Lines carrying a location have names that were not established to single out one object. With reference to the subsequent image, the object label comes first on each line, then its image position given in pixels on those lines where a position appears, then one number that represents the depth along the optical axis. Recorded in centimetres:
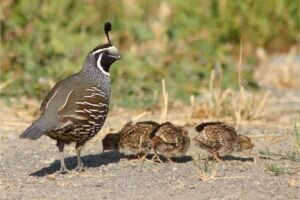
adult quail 1528
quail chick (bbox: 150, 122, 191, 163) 1614
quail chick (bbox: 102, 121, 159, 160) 1644
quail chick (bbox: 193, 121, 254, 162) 1612
